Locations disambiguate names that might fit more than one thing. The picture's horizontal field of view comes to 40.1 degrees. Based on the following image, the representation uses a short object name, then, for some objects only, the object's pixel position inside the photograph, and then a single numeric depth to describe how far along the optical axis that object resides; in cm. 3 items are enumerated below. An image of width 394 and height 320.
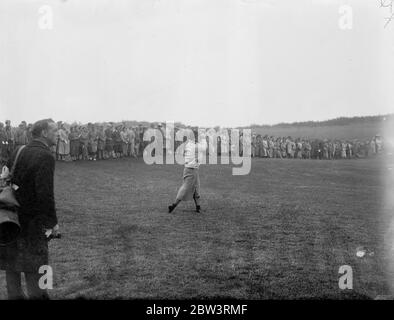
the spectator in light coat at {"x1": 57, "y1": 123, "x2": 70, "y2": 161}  2318
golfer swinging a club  1162
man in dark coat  555
